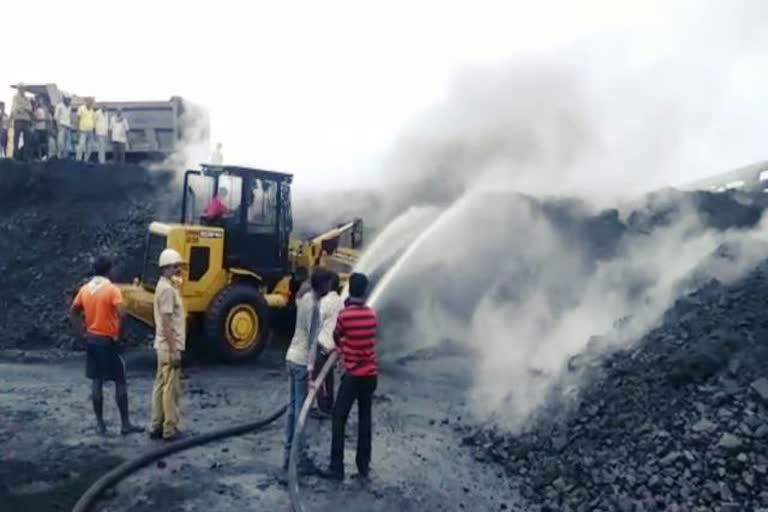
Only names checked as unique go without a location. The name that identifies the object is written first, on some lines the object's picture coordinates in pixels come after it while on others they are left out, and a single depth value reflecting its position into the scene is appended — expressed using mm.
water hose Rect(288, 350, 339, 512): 7238
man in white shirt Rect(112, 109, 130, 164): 20812
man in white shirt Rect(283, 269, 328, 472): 8086
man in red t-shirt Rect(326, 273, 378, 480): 7867
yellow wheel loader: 13492
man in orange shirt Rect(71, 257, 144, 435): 8828
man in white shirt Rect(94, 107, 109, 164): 20909
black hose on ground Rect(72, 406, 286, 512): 7072
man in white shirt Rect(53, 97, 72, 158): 20781
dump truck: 21766
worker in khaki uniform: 8484
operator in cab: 13945
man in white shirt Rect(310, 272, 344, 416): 9066
